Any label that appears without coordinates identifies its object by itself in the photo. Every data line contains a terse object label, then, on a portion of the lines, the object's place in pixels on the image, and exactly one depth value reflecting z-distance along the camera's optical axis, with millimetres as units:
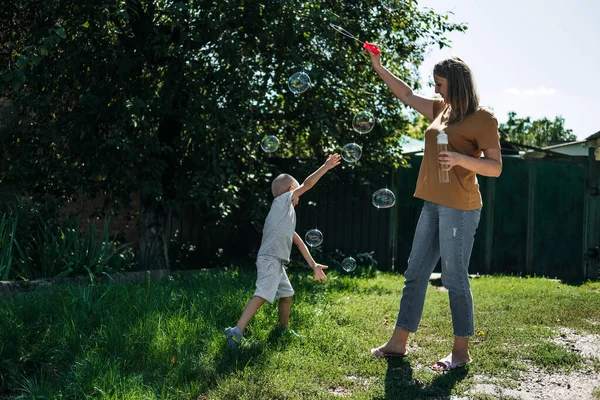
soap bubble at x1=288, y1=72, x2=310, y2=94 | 6215
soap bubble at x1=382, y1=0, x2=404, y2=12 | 8289
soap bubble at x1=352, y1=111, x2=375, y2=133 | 6152
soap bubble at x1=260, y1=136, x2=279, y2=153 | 6180
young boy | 4633
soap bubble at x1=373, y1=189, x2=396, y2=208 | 5977
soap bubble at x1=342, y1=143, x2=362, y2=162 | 5982
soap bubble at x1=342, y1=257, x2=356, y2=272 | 6358
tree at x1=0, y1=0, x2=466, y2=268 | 7215
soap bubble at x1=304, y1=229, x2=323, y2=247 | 6082
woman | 4148
